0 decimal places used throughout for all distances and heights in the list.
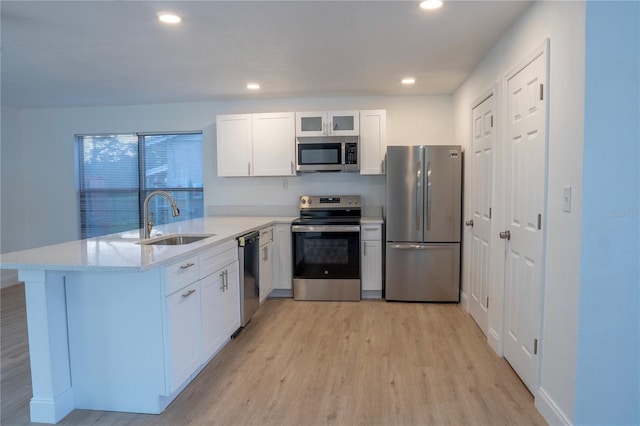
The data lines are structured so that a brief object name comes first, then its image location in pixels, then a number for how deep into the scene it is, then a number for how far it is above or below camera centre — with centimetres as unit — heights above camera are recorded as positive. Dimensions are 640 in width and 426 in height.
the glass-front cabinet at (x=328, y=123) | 445 +74
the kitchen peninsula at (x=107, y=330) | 212 -76
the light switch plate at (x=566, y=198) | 186 -5
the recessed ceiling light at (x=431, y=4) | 228 +107
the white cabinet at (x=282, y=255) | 442 -73
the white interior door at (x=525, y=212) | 221 -15
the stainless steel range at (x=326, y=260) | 430 -78
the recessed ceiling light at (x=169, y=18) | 243 +108
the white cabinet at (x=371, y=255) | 435 -73
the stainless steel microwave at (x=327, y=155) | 444 +39
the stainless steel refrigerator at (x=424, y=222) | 411 -35
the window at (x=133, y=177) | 518 +18
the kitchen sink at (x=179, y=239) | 302 -38
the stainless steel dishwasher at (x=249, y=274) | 332 -75
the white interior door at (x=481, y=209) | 319 -19
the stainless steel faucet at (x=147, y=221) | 288 -22
